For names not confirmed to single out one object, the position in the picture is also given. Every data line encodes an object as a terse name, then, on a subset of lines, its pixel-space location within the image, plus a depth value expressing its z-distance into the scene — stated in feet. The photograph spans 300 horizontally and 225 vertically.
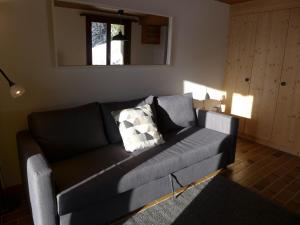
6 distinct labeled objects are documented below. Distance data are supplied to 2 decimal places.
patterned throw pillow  7.24
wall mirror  7.46
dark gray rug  6.31
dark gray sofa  5.11
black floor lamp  6.59
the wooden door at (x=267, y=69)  10.46
